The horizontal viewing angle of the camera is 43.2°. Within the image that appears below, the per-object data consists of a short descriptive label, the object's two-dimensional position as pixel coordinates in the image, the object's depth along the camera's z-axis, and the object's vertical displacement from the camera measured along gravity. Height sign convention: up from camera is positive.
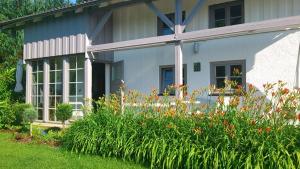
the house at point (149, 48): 10.88 +1.42
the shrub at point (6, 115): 13.55 -0.91
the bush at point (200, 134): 5.84 -0.79
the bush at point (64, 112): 11.50 -0.68
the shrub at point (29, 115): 11.45 -0.76
